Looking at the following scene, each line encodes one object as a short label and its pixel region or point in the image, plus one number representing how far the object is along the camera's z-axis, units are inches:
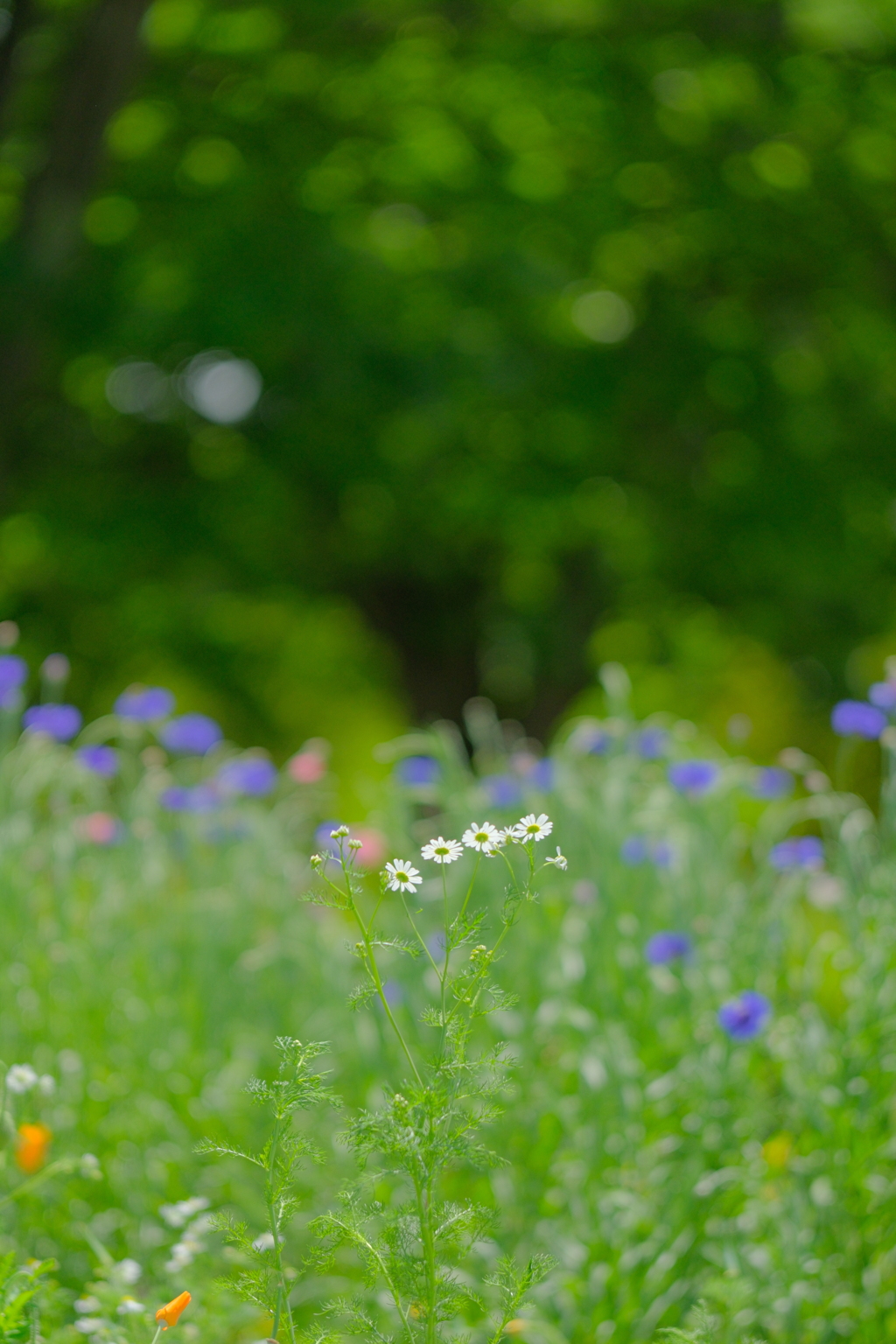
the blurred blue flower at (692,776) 206.2
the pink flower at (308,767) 239.0
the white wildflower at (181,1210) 141.9
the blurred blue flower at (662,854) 208.2
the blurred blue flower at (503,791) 228.4
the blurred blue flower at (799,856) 200.8
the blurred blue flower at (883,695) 194.7
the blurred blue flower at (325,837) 197.3
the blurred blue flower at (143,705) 224.4
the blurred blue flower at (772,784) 224.8
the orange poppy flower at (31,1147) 148.9
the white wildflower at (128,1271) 132.4
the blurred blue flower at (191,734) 235.9
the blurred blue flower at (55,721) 217.6
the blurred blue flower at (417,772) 239.1
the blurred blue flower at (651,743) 228.1
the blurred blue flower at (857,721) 194.5
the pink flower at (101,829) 245.0
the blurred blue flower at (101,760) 224.7
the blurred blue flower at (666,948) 182.4
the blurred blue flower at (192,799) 229.8
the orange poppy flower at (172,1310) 106.4
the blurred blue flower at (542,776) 230.4
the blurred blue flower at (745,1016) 166.7
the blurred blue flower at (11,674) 208.2
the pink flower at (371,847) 245.3
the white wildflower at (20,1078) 140.6
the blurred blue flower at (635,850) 210.5
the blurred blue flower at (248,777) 242.7
